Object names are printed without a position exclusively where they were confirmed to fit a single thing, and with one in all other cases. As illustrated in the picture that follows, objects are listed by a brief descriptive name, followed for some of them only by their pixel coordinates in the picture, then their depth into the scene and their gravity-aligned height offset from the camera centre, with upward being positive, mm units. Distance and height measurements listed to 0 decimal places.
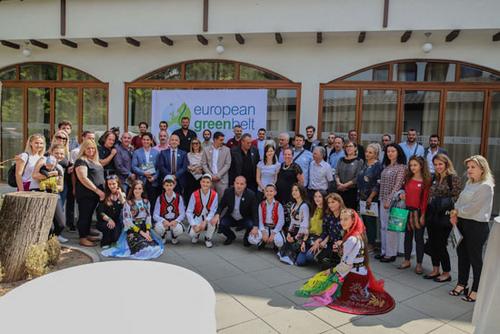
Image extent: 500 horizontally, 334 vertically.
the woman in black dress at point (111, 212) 5145 -1119
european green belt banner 8180 +693
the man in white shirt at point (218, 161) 6332 -402
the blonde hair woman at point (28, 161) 4746 -385
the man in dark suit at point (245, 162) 6438 -402
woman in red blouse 4434 -644
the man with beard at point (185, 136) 7289 +34
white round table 1184 -627
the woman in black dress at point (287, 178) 5685 -583
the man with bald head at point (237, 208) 5582 -1079
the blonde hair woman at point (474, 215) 3648 -708
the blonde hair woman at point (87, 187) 5203 -767
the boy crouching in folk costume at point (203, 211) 5395 -1124
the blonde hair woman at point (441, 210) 4180 -748
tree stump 3678 -1004
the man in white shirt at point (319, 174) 5586 -490
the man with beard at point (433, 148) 6824 -30
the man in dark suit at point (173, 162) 6238 -433
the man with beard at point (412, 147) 7025 -33
